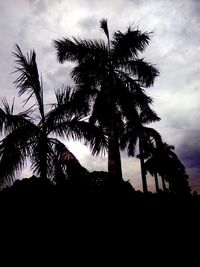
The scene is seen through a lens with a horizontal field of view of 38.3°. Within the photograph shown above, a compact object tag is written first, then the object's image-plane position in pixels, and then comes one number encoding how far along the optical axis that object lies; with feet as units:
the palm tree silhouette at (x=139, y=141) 82.21
